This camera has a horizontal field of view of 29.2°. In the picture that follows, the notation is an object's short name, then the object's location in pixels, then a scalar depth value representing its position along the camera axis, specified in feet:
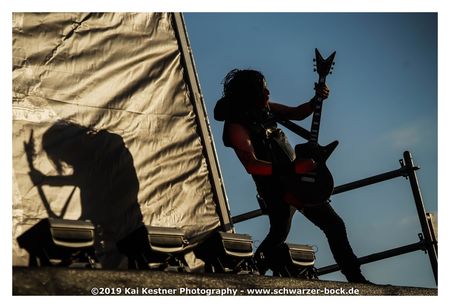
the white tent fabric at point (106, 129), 26.16
